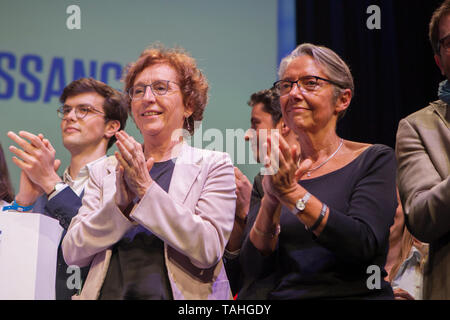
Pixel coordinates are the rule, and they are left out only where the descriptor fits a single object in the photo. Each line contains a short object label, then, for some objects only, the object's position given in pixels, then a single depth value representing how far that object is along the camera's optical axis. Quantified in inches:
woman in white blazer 74.9
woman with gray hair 68.0
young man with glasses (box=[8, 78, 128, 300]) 95.2
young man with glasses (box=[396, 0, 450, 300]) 69.9
